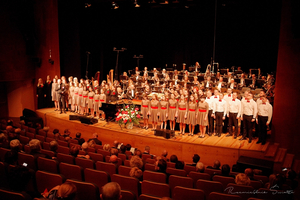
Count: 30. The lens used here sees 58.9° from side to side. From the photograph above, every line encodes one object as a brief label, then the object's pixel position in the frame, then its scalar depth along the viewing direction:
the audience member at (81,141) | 6.82
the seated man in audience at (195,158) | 5.78
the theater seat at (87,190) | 3.15
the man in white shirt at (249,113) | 8.34
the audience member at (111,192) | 2.56
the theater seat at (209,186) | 3.95
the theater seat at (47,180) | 3.44
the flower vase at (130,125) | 9.93
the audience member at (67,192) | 2.58
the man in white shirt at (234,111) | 8.63
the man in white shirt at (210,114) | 9.11
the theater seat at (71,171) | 4.12
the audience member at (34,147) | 4.86
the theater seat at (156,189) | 3.64
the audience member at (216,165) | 5.40
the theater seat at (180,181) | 4.09
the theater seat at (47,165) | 4.24
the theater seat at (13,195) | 2.63
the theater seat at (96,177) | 3.93
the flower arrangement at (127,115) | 9.77
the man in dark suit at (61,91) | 12.06
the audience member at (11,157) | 4.09
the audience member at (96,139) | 7.33
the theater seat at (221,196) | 3.21
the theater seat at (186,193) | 3.29
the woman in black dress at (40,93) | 12.95
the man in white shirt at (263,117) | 8.13
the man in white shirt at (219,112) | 8.86
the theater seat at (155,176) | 4.27
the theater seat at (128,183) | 3.76
